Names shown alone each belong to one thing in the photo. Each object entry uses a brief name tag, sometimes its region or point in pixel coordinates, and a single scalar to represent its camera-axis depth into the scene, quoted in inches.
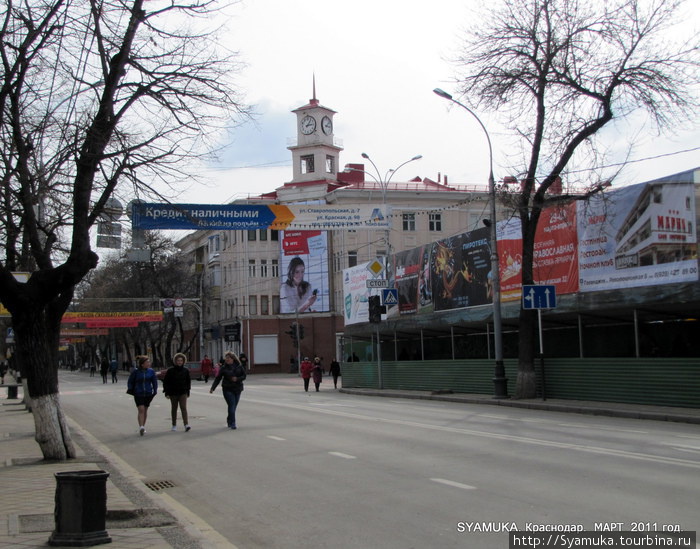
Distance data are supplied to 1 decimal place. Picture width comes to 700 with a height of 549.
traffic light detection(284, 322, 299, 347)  2202.5
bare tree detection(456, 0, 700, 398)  871.1
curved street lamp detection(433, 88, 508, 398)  992.9
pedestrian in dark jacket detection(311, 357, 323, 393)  1509.6
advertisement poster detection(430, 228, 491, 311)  1185.4
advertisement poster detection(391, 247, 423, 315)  1432.1
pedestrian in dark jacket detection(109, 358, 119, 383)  2332.7
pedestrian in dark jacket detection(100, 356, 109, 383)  2415.1
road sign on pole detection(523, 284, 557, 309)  874.8
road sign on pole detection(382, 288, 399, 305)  1344.7
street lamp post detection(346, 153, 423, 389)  1368.8
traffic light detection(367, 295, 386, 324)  1317.7
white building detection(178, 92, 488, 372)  2586.1
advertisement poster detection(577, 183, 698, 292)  805.9
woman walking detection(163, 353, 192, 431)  695.7
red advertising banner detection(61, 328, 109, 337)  3166.8
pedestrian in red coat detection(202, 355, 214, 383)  2069.9
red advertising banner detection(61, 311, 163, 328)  2505.5
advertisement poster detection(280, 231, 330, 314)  2605.8
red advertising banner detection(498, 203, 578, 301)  975.0
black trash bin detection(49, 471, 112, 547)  260.4
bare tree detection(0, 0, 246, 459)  488.1
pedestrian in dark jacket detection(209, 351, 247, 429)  706.8
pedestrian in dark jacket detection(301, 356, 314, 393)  1496.1
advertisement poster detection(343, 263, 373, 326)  1605.6
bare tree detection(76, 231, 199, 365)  2797.7
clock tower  2780.5
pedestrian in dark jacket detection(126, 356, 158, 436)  680.4
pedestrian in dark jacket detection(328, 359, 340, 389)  1588.6
